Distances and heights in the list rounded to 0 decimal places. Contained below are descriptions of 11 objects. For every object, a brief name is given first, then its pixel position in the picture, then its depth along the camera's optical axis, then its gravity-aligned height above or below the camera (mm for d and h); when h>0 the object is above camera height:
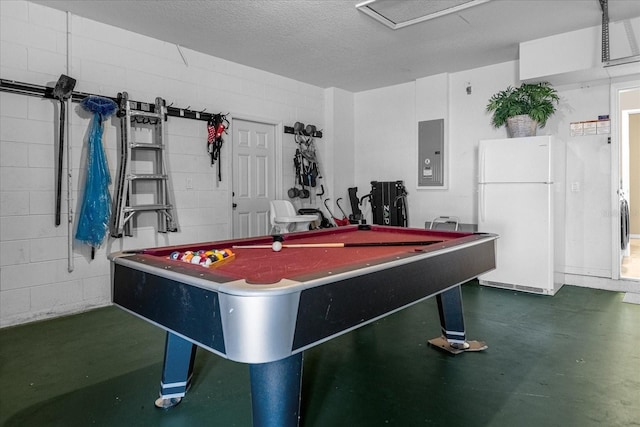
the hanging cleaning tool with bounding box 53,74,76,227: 3367 +935
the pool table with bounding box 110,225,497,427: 1162 -310
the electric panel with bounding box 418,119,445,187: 5543 +804
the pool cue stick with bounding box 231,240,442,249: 2314 -214
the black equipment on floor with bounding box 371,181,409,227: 5770 +101
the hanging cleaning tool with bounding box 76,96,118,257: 3541 +237
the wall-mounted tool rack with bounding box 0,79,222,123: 3230 +1042
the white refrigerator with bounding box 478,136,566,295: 4168 +9
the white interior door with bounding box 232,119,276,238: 5020 +448
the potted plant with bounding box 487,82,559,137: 4348 +1160
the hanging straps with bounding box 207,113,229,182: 4523 +863
